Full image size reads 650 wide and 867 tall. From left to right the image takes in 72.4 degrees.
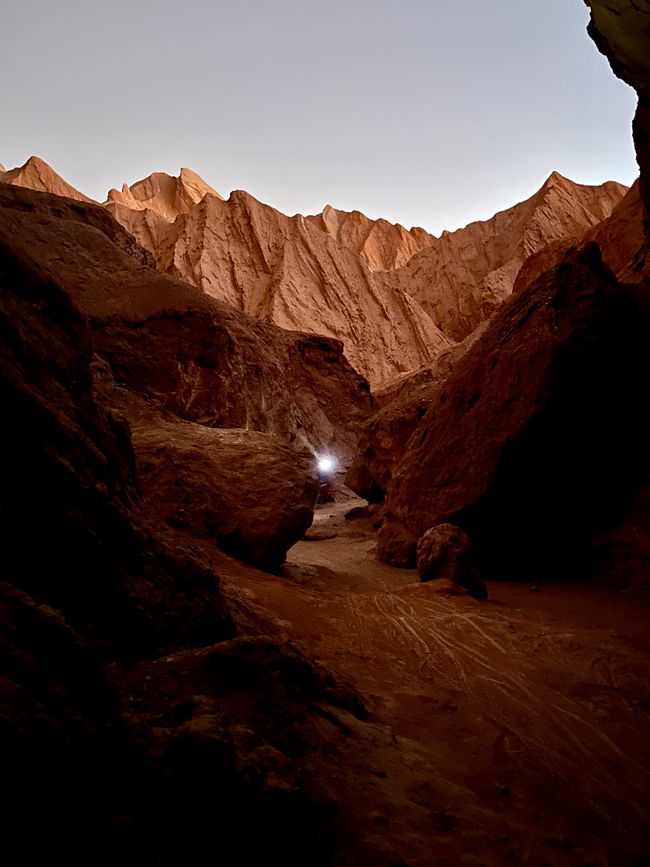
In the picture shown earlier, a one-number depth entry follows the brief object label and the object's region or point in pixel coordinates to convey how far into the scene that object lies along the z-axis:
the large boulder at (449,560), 6.29
